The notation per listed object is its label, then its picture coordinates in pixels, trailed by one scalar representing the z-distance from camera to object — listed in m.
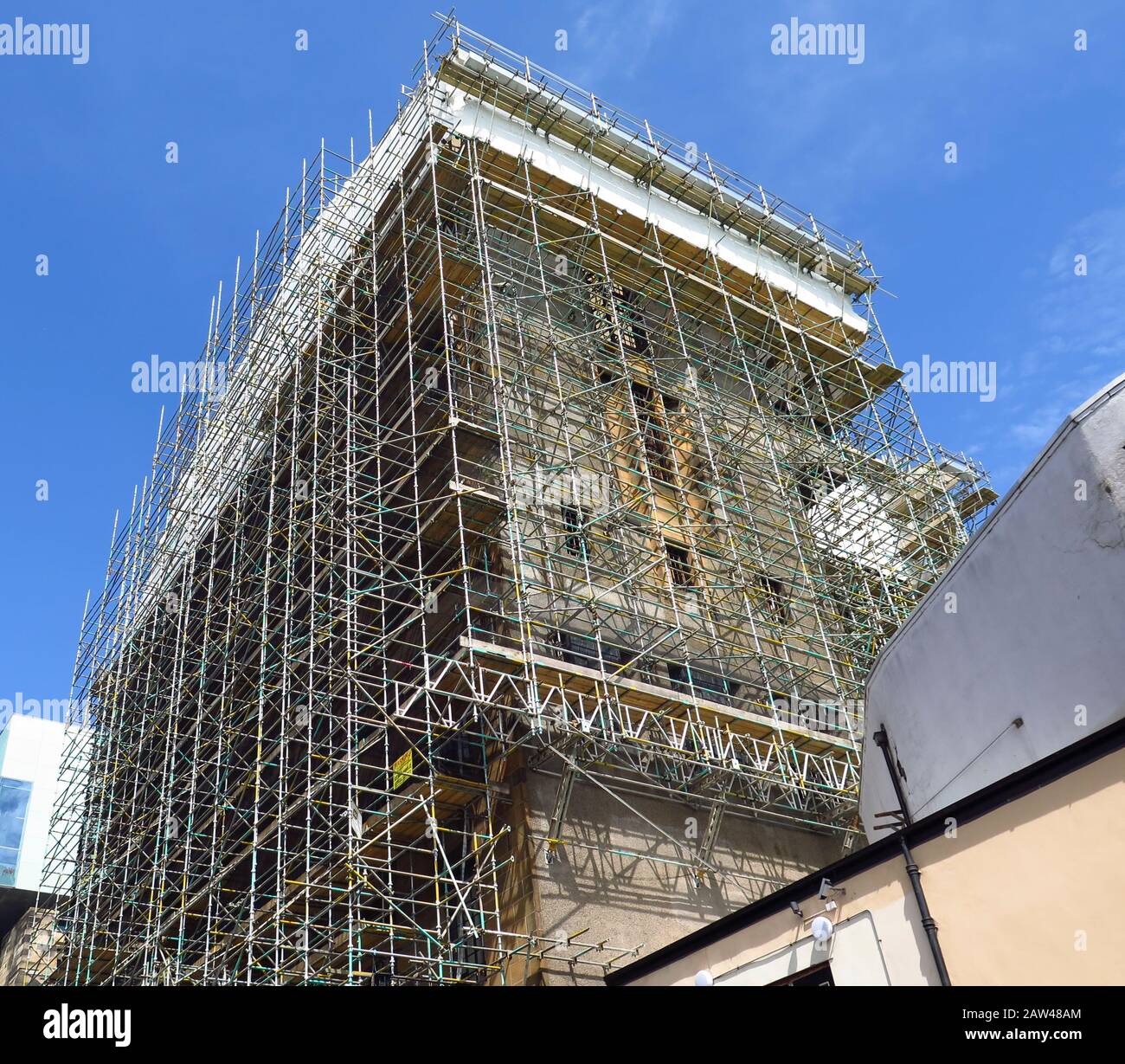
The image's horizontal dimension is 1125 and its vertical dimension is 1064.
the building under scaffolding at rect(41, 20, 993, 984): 17.19
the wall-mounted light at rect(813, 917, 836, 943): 12.38
